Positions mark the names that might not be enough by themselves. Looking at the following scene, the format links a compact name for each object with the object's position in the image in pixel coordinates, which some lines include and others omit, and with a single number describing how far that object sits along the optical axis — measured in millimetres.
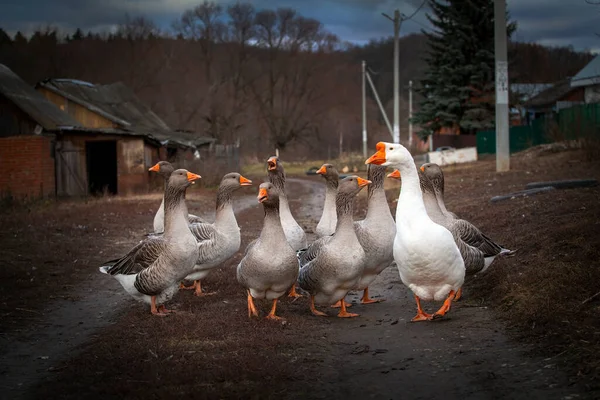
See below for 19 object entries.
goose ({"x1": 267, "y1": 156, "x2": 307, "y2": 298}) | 9953
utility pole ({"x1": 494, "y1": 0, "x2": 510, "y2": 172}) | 21391
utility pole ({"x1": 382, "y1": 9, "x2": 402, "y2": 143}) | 33031
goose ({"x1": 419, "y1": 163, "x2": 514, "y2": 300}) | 8219
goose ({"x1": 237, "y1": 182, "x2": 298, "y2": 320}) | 7762
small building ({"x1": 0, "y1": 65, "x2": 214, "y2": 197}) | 25594
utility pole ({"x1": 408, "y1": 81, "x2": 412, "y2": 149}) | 51828
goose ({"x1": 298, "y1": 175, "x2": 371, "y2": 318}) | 7855
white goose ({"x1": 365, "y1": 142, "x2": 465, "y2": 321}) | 7176
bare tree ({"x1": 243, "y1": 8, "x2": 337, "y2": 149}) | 83500
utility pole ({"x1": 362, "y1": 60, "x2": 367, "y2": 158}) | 50875
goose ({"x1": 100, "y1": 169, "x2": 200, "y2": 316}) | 8297
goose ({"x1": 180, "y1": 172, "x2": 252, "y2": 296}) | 9648
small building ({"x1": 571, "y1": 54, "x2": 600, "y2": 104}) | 37869
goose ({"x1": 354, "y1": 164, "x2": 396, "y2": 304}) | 8633
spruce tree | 41344
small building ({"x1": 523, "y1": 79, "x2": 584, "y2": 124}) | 48594
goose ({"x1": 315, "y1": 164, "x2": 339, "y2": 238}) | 10133
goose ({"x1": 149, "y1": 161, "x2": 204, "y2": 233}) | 11414
